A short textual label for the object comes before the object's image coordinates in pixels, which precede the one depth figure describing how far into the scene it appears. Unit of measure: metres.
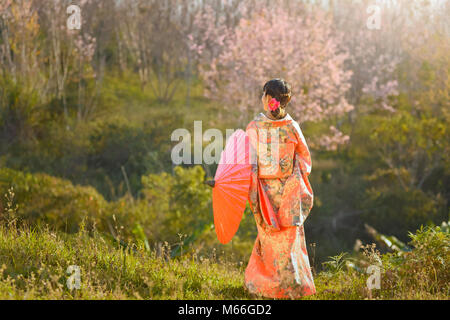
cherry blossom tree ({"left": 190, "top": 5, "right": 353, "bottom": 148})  11.04
